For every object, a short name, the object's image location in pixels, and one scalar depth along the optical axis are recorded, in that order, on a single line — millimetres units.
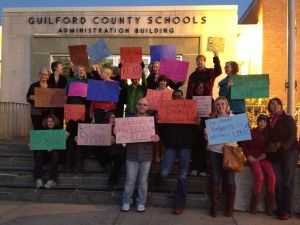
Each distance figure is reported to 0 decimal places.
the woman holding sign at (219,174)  5738
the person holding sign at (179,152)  5895
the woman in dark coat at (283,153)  5707
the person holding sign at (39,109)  7145
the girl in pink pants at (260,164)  5867
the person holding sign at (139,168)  5934
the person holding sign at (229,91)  6508
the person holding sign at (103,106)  6977
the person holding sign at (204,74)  6645
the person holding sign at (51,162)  6668
